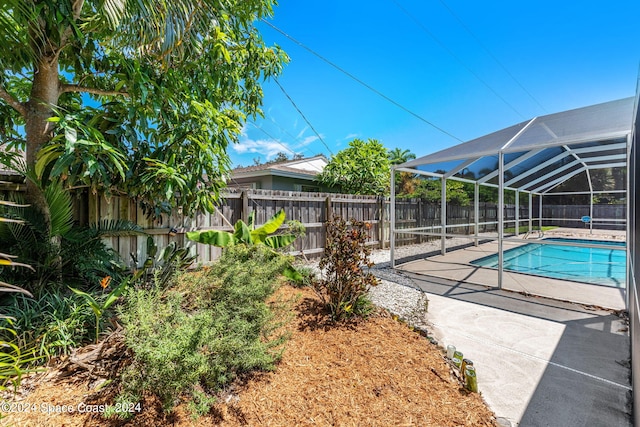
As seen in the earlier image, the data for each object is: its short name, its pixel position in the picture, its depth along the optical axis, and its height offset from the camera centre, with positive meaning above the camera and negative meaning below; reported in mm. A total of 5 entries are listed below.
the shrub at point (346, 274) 3570 -818
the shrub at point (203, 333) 1848 -984
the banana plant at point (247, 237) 4473 -408
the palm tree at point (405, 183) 10605 +1276
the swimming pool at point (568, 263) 6770 -1650
